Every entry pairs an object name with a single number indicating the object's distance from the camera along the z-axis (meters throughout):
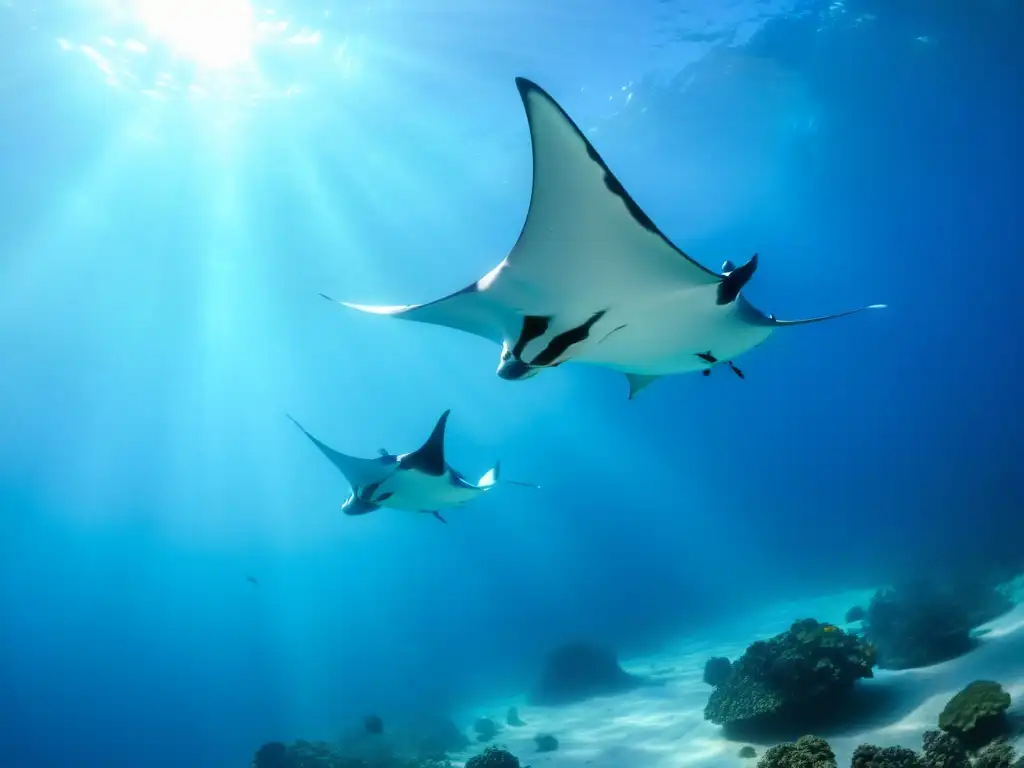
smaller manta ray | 5.48
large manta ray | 2.09
